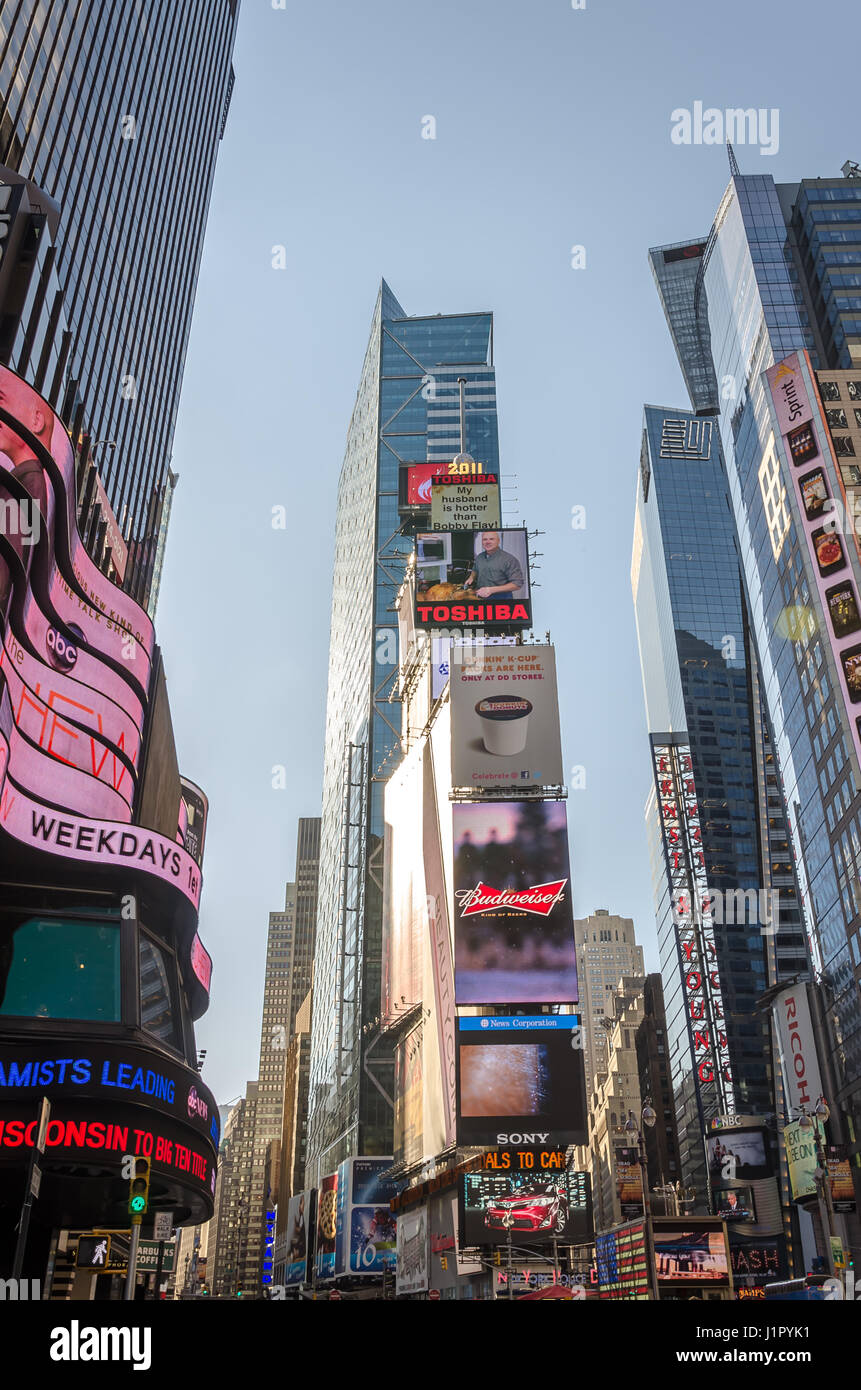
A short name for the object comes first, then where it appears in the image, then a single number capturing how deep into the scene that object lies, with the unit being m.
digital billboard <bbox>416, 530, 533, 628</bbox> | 80.38
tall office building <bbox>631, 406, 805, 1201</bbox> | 142.38
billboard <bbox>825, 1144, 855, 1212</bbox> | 63.16
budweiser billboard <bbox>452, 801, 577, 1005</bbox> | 58.53
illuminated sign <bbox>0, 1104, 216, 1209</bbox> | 25.88
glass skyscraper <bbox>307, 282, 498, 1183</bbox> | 98.31
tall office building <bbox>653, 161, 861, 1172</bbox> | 84.56
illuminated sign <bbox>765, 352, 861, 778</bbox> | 81.38
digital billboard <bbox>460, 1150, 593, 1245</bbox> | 51.78
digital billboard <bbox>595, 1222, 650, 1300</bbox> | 38.09
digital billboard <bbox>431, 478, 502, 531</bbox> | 85.94
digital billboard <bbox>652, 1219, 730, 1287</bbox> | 39.28
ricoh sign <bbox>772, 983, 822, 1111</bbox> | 88.94
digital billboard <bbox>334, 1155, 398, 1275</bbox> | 79.44
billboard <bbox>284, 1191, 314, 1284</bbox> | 100.81
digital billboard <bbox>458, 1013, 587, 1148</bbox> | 54.06
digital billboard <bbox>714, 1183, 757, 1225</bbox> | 107.56
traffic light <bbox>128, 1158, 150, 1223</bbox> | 19.67
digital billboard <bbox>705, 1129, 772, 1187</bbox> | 103.81
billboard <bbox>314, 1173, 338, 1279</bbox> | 85.62
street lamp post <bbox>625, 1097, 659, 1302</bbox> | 36.59
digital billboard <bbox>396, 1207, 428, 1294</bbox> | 62.41
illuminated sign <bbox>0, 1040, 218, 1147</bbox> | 26.62
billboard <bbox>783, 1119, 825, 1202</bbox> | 85.31
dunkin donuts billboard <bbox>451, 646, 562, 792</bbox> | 65.50
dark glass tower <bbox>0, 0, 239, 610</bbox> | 55.84
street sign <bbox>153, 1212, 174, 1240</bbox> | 36.73
